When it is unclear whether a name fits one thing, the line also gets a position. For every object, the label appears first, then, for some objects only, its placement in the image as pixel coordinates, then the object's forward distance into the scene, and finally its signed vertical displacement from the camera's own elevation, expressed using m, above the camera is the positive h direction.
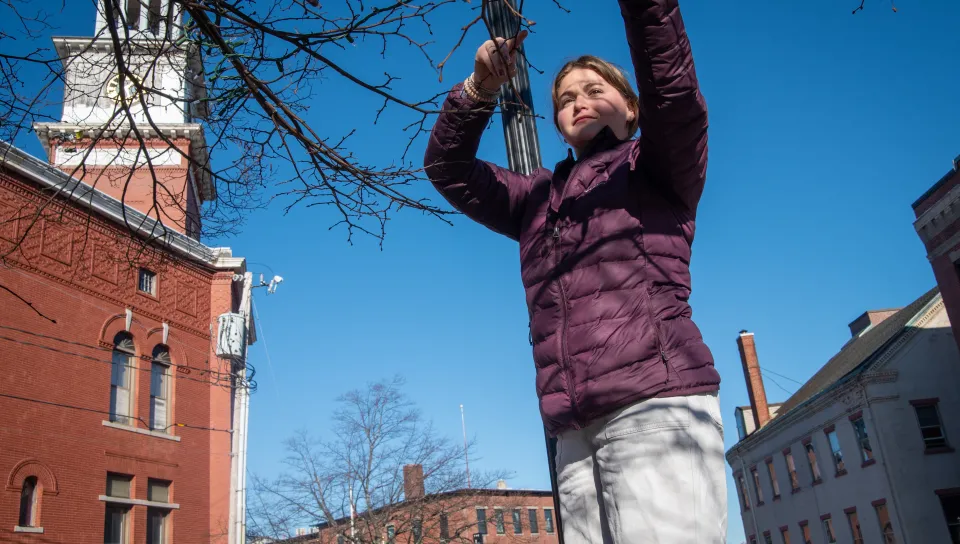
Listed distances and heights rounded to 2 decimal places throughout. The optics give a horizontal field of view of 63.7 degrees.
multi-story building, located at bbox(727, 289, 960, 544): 22.42 +2.49
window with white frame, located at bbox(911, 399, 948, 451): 23.08 +2.80
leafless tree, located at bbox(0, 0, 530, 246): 3.06 +2.04
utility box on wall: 20.30 +6.25
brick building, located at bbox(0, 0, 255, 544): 15.02 +4.47
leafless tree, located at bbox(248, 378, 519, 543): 24.00 +1.84
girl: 1.76 +0.60
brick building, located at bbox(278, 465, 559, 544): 24.06 +1.70
